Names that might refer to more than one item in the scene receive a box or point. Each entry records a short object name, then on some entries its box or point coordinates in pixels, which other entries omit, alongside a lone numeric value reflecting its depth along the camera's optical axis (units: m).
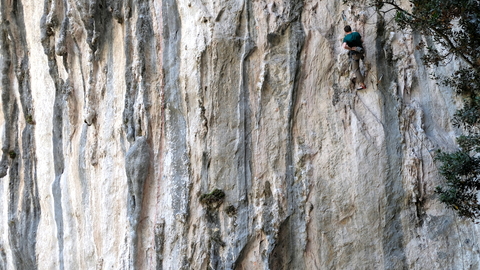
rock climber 11.01
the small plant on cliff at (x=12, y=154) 18.00
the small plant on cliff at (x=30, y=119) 17.41
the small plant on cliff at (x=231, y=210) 11.63
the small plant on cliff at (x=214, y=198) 11.70
